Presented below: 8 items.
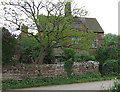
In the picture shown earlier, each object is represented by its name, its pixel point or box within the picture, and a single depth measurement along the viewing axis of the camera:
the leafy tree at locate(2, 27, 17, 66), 9.64
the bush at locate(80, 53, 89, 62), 19.88
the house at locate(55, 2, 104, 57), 27.03
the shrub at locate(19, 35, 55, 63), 15.96
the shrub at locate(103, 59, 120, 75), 14.73
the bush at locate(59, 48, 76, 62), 18.50
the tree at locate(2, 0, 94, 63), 11.13
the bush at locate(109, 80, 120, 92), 6.65
